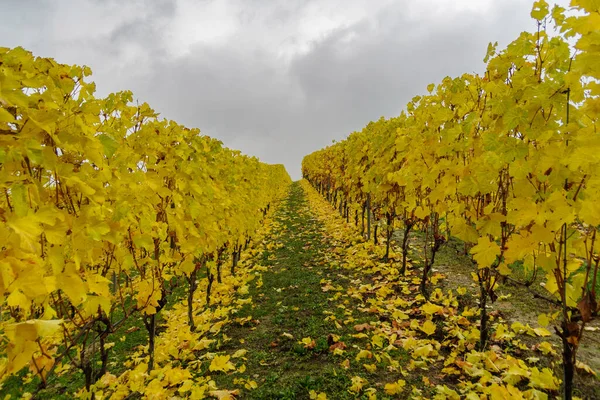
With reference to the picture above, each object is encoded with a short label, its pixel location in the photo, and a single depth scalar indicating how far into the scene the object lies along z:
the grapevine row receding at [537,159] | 1.46
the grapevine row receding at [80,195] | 1.22
